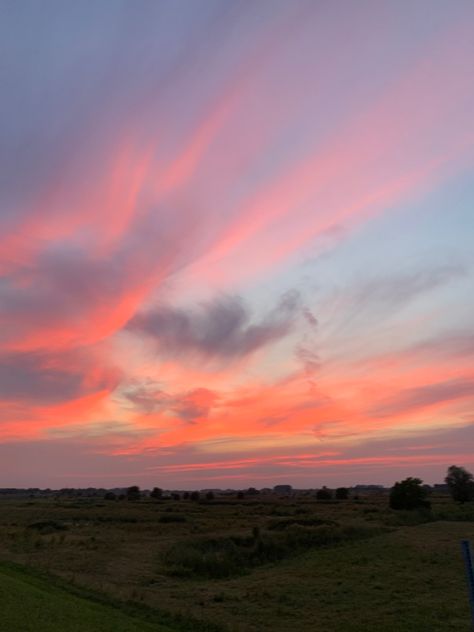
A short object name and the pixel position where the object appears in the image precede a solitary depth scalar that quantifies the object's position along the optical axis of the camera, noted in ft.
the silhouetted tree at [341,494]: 458.70
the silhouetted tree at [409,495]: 244.83
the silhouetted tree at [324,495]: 481.05
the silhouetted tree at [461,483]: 296.51
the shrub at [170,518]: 262.88
